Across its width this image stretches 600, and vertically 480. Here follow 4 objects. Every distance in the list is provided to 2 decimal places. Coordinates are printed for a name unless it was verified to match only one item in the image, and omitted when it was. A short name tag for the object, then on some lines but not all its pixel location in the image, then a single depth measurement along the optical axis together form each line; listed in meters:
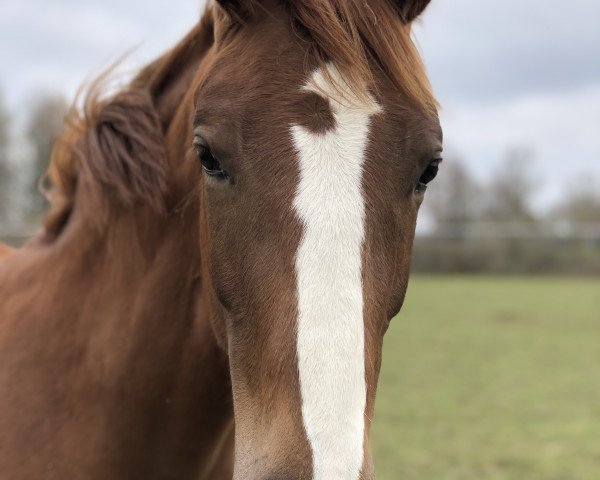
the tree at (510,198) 44.86
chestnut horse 1.45
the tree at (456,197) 44.47
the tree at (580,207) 45.42
